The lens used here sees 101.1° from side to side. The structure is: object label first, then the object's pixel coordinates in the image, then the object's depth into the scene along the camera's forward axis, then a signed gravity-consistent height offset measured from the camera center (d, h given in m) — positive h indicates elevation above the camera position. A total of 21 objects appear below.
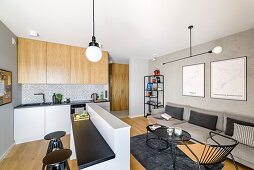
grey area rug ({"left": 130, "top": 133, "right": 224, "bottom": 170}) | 1.85 -1.45
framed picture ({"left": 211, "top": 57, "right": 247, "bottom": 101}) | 2.28 +0.14
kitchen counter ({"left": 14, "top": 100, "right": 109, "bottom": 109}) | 2.68 -0.56
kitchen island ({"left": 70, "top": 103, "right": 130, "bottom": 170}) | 0.96 -0.67
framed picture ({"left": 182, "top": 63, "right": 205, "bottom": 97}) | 2.99 +0.13
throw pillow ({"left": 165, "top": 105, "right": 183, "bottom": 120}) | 3.22 -0.88
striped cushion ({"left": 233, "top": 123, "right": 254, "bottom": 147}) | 1.84 -0.91
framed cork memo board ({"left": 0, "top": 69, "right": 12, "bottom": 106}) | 1.98 -0.05
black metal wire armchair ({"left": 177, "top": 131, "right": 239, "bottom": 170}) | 1.38 -0.99
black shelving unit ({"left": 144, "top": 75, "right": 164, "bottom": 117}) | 4.28 -0.47
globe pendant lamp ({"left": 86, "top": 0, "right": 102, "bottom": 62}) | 1.39 +0.43
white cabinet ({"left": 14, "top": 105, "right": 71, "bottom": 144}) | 2.53 -0.97
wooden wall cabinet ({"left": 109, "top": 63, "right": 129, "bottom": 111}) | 5.83 -0.09
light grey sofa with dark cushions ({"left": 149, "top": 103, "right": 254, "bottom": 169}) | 1.71 -1.05
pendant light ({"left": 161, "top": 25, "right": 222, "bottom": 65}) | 1.84 +0.62
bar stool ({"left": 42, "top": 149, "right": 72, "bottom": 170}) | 0.96 -0.72
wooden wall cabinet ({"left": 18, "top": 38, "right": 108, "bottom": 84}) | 2.77 +0.59
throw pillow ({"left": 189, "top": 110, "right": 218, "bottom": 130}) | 2.49 -0.89
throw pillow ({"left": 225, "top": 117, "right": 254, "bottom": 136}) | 2.13 -0.86
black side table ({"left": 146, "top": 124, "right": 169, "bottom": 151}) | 2.00 -1.42
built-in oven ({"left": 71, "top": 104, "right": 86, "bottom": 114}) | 3.11 -0.71
